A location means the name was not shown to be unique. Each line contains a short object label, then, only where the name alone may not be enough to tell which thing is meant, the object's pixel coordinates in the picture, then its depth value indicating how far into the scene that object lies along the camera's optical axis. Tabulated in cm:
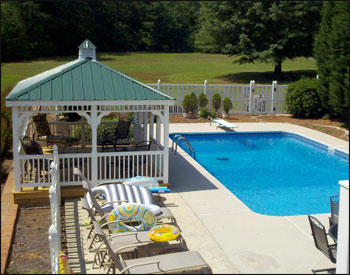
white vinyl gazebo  823
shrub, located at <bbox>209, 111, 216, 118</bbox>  1781
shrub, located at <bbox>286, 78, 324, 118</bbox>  1781
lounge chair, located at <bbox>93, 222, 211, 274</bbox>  497
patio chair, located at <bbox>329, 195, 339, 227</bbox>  636
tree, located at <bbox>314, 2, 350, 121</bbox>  1555
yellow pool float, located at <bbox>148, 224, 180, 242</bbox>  585
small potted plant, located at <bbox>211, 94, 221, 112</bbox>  1819
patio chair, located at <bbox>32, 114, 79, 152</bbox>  1071
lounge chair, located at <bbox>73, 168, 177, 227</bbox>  685
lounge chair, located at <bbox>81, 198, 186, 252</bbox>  586
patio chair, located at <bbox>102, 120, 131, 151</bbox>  1145
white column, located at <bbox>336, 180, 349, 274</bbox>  389
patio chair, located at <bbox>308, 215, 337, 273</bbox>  534
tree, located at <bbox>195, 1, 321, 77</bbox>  2905
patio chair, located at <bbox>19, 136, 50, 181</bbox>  906
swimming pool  964
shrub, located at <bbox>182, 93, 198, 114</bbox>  1786
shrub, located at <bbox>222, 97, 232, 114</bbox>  1794
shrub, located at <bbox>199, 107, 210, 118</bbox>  1781
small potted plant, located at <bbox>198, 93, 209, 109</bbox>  1809
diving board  1569
